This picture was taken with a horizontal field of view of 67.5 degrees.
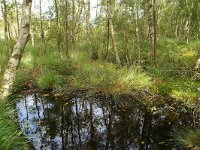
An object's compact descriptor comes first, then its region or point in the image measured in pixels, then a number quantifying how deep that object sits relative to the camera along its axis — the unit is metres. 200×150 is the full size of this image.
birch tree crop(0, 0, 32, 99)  3.66
